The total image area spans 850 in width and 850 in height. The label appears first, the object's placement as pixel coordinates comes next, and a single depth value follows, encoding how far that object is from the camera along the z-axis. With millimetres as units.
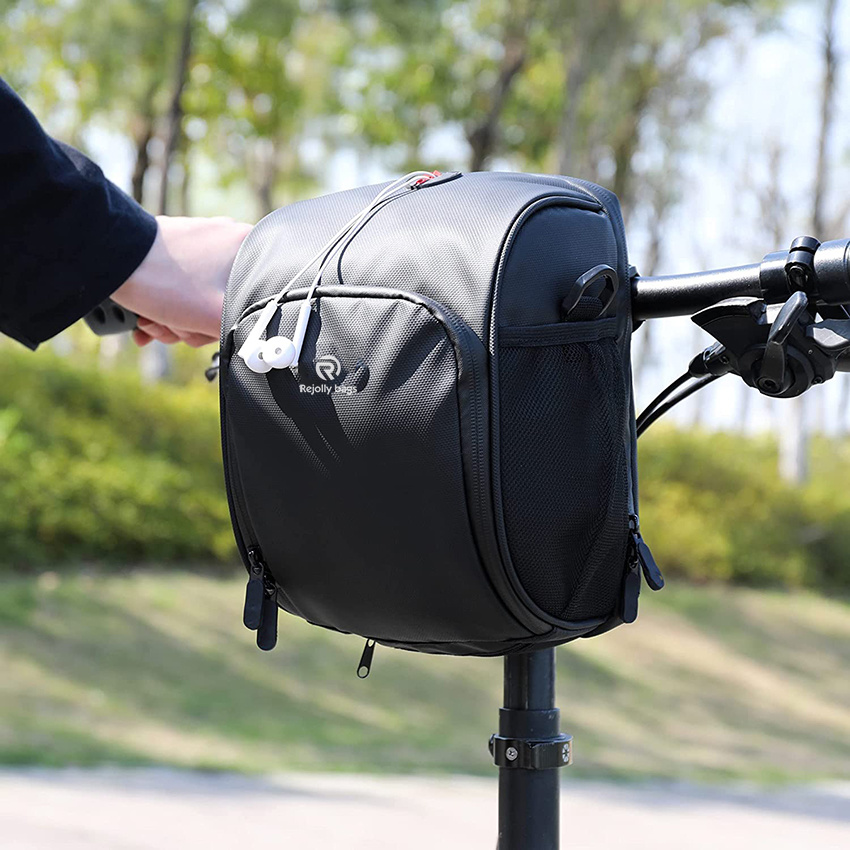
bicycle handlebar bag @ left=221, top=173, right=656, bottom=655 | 879
